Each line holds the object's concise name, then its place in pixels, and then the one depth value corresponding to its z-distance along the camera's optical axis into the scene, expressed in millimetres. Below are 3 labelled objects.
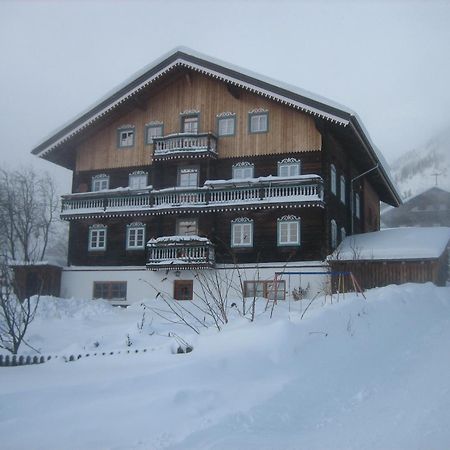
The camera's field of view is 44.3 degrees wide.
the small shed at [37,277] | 30611
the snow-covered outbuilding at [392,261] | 25359
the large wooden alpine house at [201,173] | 27969
